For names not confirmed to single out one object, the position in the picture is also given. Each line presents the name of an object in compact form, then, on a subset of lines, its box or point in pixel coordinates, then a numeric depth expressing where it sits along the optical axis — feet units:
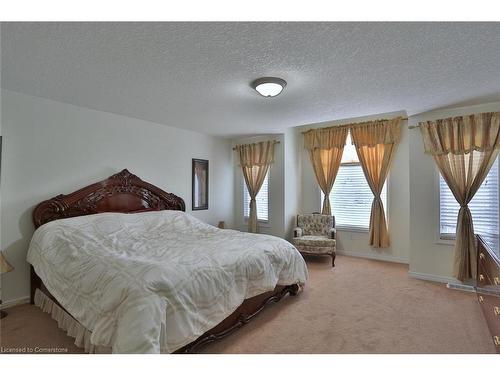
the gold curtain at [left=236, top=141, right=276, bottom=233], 17.10
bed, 5.57
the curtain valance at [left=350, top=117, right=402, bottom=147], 14.55
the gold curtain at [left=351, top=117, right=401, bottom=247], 14.62
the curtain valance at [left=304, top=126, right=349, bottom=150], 16.15
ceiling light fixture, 8.15
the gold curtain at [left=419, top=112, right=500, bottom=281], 10.45
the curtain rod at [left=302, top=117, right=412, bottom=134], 15.02
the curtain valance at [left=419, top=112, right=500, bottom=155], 10.39
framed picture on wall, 16.21
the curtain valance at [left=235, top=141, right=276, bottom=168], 17.01
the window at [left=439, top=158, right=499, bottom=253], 10.59
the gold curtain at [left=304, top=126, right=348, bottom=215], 16.24
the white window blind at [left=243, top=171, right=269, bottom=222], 17.53
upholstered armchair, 14.24
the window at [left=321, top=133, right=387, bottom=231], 15.87
